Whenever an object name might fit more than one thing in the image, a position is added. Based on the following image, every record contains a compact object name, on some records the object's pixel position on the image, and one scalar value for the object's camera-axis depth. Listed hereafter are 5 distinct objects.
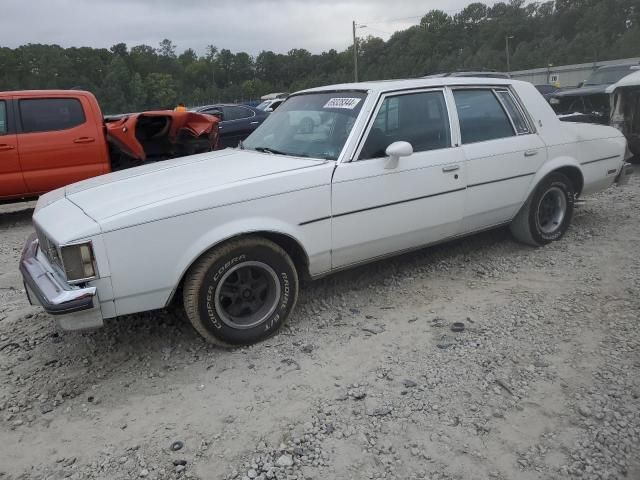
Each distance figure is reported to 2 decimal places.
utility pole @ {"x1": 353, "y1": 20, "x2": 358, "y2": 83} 52.98
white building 41.50
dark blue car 10.76
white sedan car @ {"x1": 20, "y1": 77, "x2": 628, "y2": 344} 2.92
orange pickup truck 6.91
